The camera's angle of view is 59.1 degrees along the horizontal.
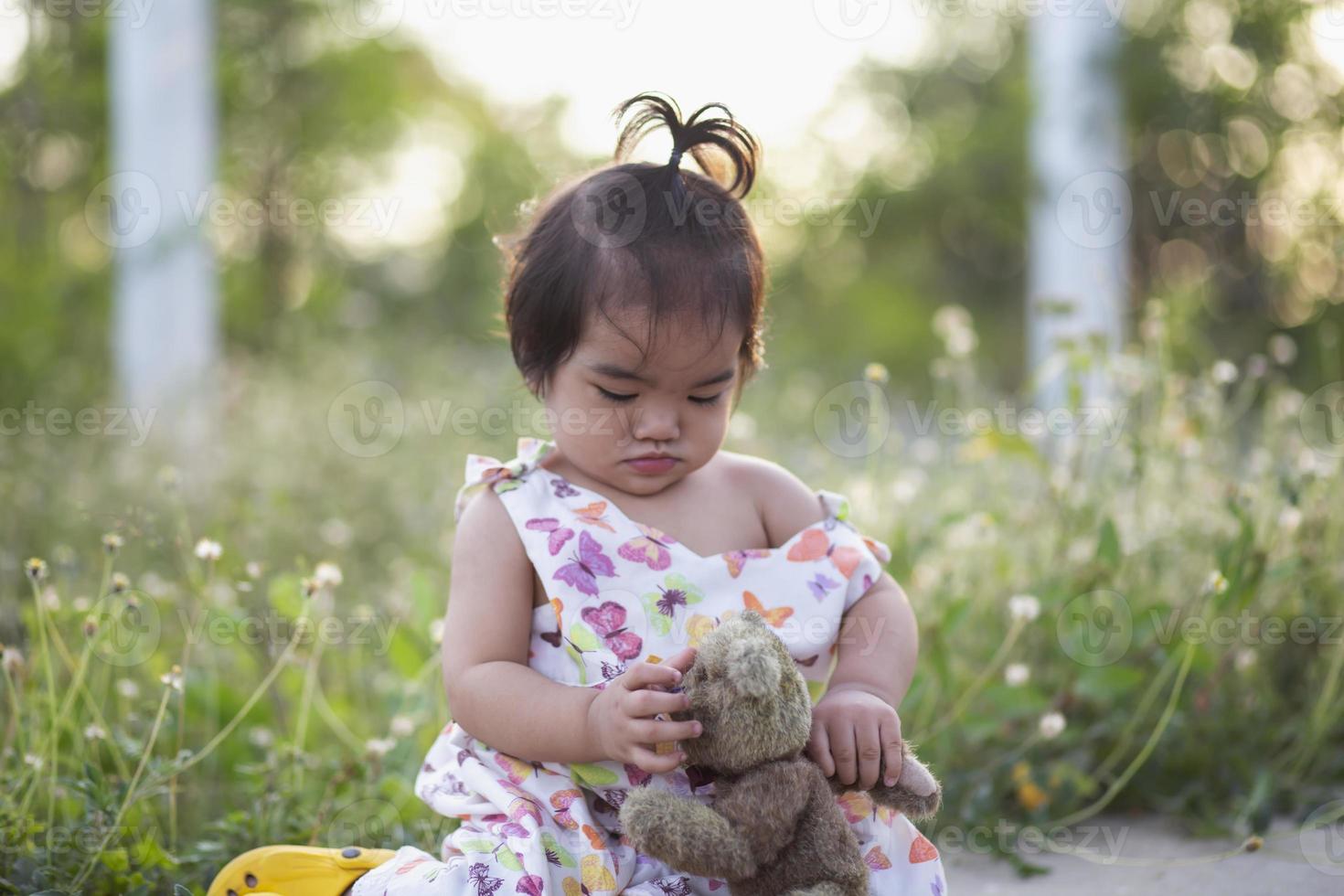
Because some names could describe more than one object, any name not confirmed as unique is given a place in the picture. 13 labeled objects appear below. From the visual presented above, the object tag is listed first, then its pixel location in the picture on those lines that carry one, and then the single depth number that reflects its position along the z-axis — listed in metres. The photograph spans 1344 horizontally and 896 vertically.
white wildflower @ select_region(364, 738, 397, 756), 2.12
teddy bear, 1.40
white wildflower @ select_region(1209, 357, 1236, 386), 2.64
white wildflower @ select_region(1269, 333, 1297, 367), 2.62
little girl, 1.63
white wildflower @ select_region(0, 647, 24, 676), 1.96
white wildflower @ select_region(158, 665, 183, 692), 1.90
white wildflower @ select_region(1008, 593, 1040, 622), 2.18
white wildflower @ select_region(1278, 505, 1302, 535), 2.35
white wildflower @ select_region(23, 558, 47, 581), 1.83
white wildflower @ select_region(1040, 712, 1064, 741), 2.18
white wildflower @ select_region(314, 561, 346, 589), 2.05
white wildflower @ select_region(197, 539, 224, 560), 2.00
